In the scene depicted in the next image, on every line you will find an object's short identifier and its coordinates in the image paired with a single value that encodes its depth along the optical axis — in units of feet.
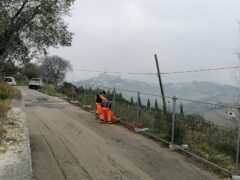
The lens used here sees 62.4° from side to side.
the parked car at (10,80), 91.37
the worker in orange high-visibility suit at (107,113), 29.01
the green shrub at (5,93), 39.38
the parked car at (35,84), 88.70
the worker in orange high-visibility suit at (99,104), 30.77
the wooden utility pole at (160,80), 32.50
